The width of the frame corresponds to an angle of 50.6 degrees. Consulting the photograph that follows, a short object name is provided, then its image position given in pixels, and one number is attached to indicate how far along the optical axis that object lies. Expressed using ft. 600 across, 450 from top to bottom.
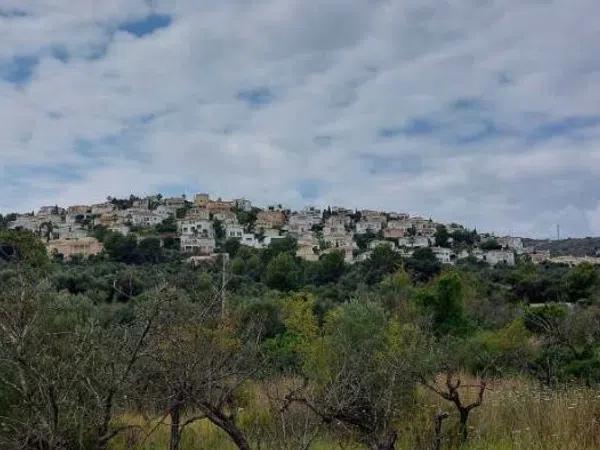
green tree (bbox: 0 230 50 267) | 45.35
